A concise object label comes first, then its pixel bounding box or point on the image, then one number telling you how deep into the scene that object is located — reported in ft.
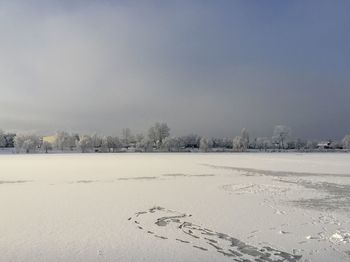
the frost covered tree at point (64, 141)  420.77
